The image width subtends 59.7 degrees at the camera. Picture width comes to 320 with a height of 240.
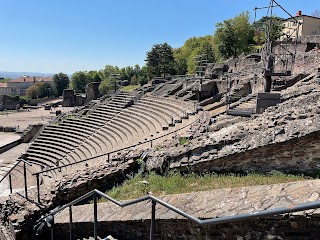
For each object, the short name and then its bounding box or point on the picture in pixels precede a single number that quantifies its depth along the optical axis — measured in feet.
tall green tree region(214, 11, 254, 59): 149.69
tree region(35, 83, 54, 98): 307.66
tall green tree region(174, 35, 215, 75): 169.37
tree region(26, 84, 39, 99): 301.43
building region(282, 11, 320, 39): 153.38
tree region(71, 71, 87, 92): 324.60
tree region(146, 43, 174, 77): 171.01
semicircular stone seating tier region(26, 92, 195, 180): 56.59
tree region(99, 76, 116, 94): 242.82
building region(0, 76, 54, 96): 392.88
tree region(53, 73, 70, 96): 317.01
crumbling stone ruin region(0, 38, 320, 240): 14.46
